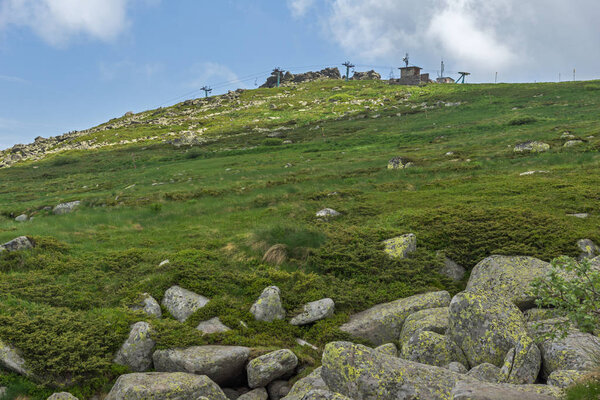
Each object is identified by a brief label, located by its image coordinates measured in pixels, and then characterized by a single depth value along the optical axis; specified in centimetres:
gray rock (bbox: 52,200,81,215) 3077
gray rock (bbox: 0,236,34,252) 1655
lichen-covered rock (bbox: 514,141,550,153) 3344
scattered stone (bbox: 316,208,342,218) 2111
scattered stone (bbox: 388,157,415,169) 3575
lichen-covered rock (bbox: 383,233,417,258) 1476
